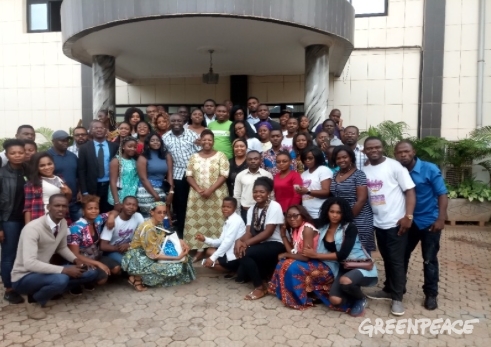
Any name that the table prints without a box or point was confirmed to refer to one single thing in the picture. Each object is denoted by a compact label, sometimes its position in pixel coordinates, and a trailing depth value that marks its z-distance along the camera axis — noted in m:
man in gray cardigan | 3.79
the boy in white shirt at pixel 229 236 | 4.61
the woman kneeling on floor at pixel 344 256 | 3.80
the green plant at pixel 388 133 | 8.38
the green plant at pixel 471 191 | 8.01
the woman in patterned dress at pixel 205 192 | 5.09
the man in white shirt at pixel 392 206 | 3.79
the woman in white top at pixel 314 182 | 4.41
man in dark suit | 5.05
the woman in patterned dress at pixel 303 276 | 3.98
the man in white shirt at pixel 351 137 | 5.49
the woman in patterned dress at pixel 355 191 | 3.94
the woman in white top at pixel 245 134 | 5.48
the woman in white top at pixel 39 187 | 4.08
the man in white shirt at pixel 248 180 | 4.77
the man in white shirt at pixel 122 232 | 4.51
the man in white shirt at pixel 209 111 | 6.31
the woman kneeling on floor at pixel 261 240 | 4.36
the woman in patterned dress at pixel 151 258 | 4.41
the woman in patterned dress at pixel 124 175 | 5.00
